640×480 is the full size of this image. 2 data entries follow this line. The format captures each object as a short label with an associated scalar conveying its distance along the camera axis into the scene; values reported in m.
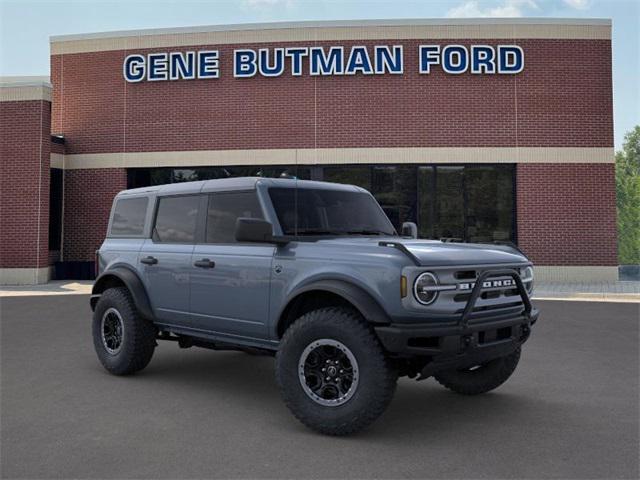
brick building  17.56
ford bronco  4.18
